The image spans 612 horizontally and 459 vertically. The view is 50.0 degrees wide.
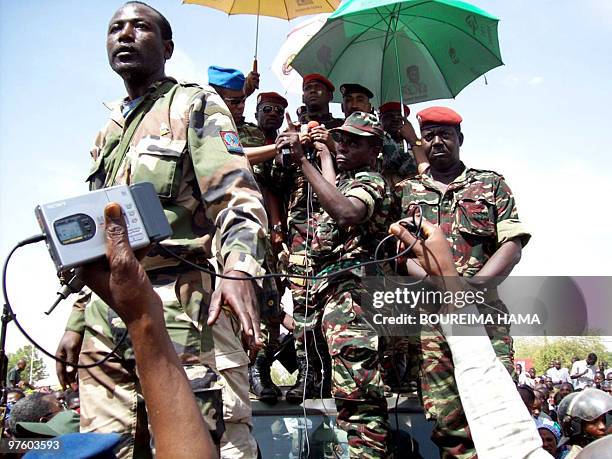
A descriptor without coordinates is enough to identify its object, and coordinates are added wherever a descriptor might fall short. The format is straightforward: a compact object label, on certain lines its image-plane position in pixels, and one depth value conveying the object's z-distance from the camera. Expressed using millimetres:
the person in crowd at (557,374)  18281
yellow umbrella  5797
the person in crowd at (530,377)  17458
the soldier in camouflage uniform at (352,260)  3562
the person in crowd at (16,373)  11336
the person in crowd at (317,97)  5164
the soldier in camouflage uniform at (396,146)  5184
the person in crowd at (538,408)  6713
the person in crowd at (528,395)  5293
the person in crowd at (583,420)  5102
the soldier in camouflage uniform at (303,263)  4227
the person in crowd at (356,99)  5168
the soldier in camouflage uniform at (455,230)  3559
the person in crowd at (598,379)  15339
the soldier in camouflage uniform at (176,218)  2219
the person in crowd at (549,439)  5273
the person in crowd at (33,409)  4750
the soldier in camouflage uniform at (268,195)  4578
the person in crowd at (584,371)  16781
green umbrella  5348
